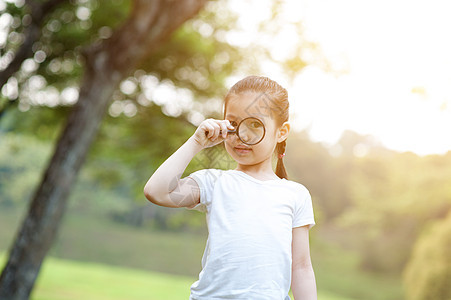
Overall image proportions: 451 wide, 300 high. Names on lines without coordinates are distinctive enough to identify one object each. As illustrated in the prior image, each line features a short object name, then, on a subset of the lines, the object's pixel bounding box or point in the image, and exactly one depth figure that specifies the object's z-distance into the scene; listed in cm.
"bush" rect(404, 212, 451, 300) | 1025
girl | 163
